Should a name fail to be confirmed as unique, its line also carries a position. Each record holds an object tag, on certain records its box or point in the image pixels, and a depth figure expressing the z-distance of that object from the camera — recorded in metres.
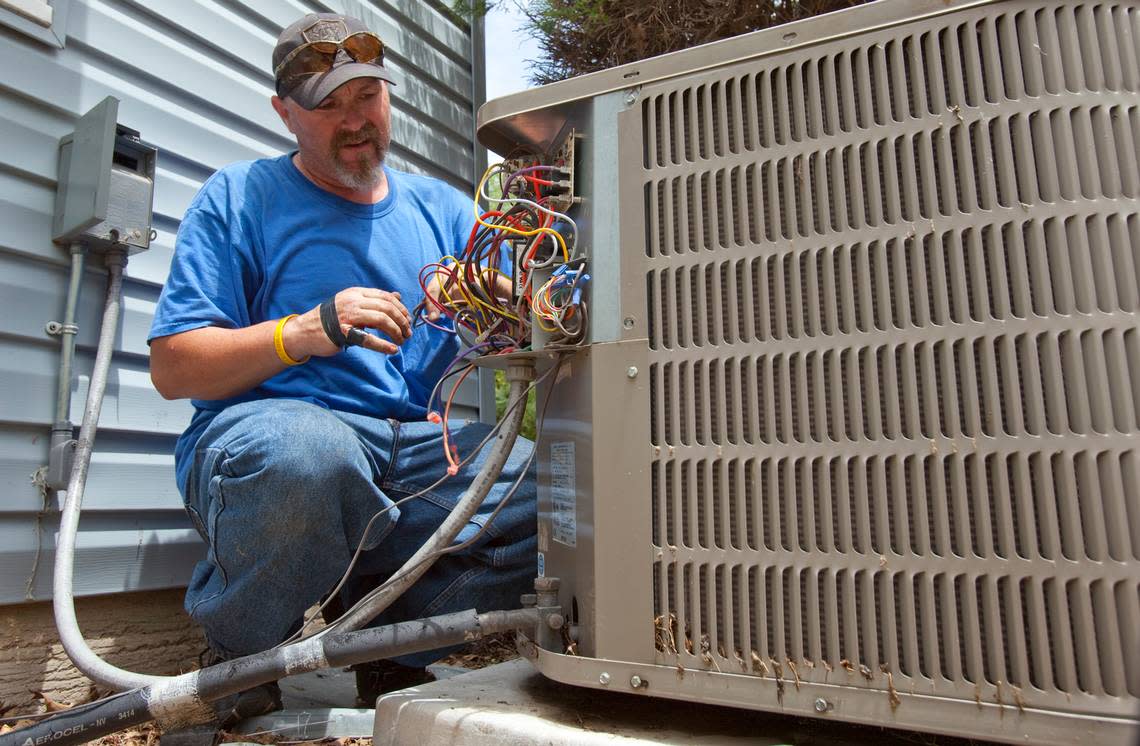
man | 1.57
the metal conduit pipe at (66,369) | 1.89
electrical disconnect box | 1.93
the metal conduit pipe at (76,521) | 1.61
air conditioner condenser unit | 0.94
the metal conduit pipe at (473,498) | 1.42
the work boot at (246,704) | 1.60
